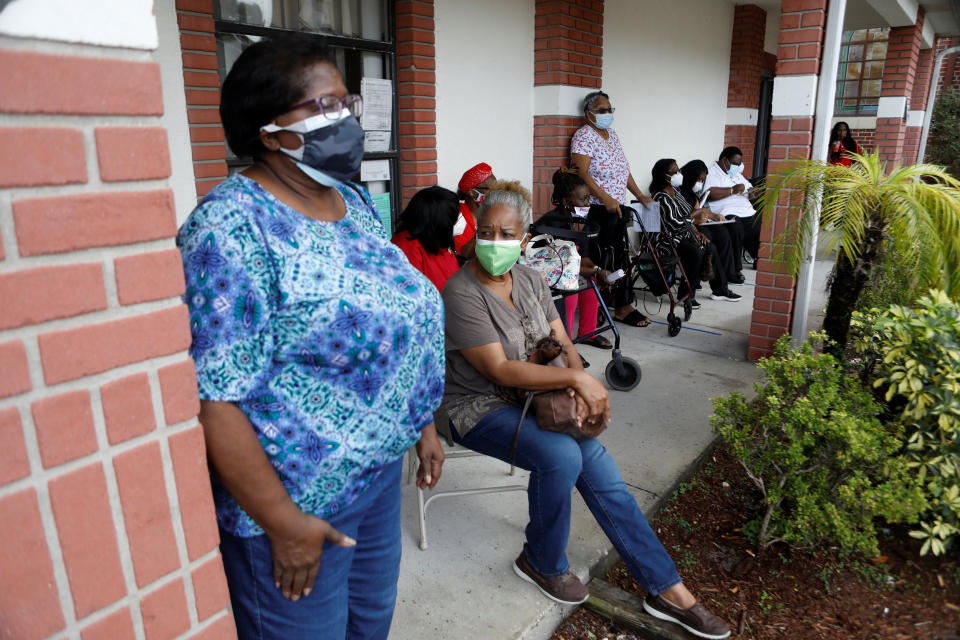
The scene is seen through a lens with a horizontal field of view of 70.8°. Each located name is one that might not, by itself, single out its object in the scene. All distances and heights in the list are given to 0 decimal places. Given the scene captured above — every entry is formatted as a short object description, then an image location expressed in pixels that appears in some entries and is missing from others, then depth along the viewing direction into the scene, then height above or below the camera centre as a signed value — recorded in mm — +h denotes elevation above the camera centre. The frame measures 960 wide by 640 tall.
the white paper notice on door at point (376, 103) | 4883 +323
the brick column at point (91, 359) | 816 -270
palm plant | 3279 -354
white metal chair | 2737 -1414
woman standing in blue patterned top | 1171 -349
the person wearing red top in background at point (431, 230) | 3627 -427
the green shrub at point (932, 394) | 2502 -916
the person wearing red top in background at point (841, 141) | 10009 +90
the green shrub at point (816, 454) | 2477 -1175
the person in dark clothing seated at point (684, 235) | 6426 -819
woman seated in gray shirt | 2408 -1005
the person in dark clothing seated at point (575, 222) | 4898 -555
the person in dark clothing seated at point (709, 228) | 7270 -841
